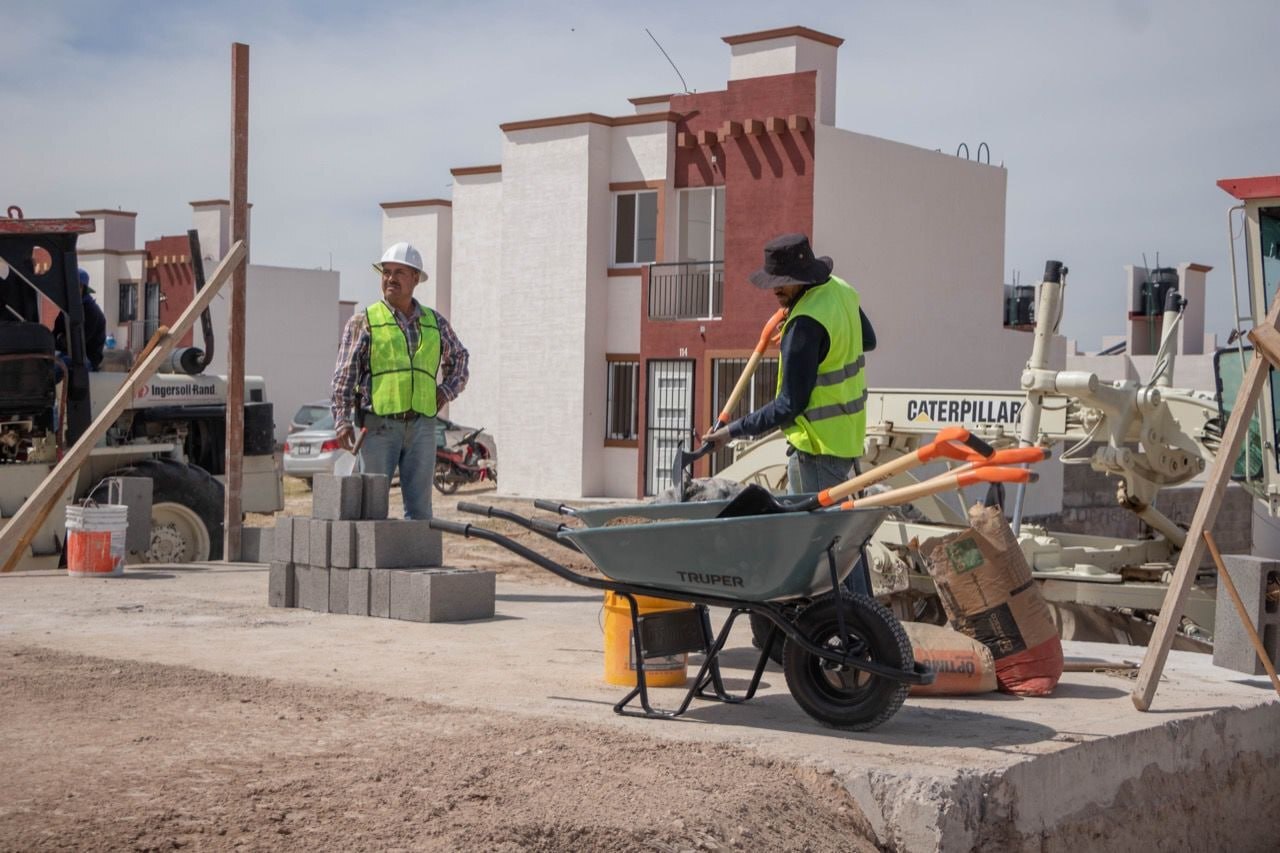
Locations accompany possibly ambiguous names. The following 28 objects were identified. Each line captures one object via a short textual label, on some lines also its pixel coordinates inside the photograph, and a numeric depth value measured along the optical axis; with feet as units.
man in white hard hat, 31.58
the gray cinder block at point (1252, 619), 24.93
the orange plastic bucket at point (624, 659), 22.30
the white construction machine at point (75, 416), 37.63
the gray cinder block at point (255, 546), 39.70
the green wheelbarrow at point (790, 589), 18.93
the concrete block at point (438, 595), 28.48
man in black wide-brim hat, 22.67
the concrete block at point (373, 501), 29.71
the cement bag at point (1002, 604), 22.43
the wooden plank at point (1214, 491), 22.43
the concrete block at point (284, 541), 30.40
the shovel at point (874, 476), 17.93
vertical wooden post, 38.37
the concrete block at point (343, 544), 29.27
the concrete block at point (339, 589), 29.60
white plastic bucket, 34.83
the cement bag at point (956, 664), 22.09
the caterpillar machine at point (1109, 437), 33.42
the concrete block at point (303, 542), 30.09
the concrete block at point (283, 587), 30.32
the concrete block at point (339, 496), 29.35
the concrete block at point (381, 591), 29.01
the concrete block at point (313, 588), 29.94
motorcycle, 95.45
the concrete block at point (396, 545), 29.07
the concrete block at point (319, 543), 29.73
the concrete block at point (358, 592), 29.30
